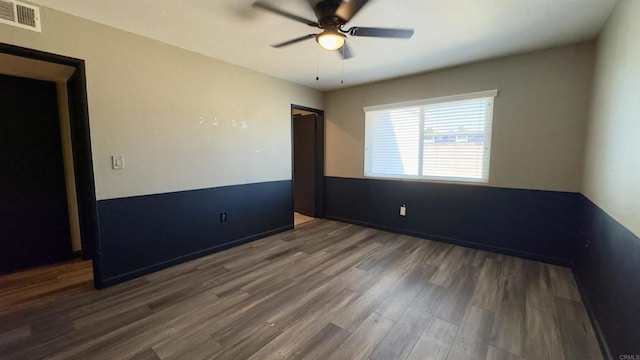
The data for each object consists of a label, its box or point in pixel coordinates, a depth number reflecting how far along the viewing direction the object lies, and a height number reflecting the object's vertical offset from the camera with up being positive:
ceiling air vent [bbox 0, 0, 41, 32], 1.97 +1.10
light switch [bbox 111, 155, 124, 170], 2.56 -0.07
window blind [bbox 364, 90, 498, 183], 3.46 +0.27
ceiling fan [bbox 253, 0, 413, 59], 1.97 +1.09
